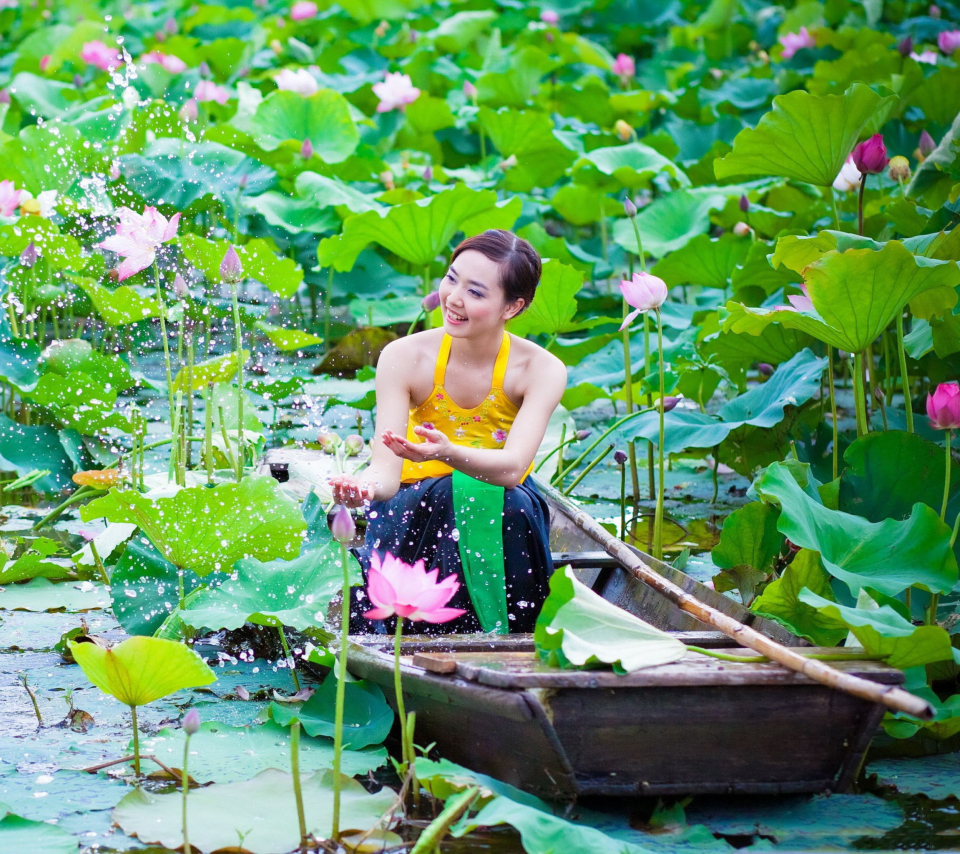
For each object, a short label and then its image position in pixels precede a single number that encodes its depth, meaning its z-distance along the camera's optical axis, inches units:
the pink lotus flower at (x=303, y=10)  632.5
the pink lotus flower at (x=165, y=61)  539.5
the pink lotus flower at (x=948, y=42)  494.3
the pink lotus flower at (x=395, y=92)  468.1
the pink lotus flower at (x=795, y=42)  586.6
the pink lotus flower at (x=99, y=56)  537.6
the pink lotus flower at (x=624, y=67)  552.1
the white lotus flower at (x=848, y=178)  275.4
